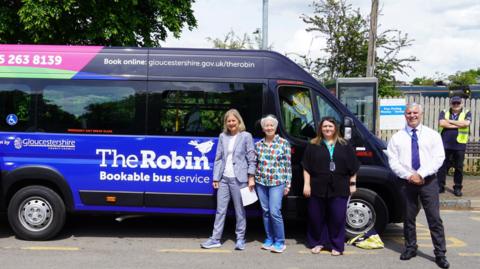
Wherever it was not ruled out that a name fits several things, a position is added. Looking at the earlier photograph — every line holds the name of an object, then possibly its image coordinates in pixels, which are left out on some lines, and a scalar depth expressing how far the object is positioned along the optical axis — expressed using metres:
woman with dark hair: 5.64
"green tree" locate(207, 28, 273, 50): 26.43
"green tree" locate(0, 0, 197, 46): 9.95
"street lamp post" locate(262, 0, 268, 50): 13.38
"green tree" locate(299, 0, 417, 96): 17.53
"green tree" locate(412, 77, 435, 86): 47.33
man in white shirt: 5.38
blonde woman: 5.74
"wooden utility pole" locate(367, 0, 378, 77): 14.21
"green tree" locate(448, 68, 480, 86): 46.59
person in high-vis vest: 9.30
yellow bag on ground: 6.04
